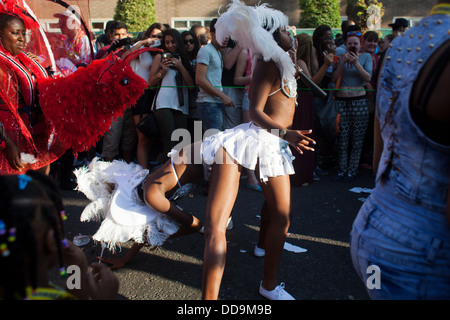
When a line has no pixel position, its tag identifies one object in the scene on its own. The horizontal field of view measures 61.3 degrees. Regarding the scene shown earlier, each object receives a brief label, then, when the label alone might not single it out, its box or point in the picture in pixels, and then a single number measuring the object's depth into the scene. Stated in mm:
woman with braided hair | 1104
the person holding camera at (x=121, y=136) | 5422
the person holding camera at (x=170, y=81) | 4812
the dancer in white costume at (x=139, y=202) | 2684
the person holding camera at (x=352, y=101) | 5141
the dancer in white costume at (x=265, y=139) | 2270
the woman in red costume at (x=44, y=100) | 2639
